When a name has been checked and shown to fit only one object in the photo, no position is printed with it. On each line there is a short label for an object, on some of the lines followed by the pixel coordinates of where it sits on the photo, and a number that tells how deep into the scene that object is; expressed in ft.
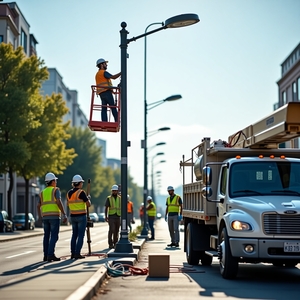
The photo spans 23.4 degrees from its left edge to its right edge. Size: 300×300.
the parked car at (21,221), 174.91
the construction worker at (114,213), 69.72
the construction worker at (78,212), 53.67
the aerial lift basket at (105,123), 61.21
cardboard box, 43.45
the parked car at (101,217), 350.56
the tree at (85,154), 281.95
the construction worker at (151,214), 100.61
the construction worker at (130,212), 96.84
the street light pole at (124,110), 56.34
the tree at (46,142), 160.86
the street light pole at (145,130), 131.54
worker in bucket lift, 61.72
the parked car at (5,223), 143.70
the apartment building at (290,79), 210.77
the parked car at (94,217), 303.44
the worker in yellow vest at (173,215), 80.84
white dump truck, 40.55
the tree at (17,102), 148.97
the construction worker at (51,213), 52.54
